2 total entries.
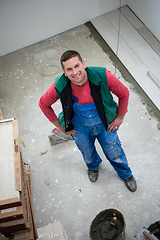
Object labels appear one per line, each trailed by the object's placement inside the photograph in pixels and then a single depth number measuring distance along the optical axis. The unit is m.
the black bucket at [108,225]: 2.42
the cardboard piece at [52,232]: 2.36
